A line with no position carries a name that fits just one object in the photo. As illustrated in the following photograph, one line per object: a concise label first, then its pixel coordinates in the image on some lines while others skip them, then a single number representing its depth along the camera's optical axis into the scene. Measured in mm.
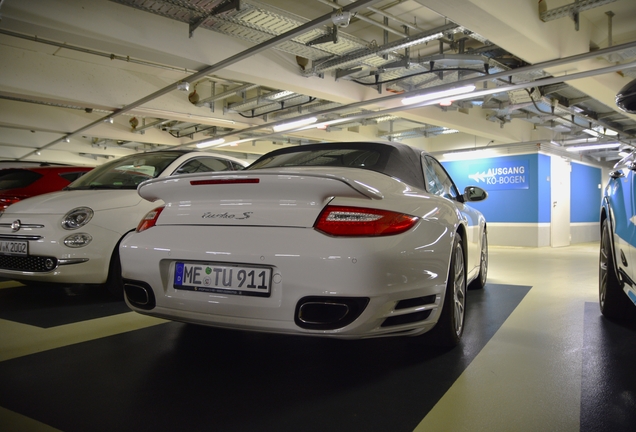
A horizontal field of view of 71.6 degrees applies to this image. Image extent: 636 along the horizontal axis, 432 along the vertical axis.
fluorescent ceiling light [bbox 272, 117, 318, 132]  9445
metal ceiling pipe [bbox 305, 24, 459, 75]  5270
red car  4383
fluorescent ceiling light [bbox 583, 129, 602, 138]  11450
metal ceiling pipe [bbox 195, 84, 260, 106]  8492
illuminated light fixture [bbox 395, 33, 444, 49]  5330
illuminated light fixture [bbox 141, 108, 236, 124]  9000
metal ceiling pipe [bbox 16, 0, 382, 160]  4219
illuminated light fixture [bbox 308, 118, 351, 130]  9602
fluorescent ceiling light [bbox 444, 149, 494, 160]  13122
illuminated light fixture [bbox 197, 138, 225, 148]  12168
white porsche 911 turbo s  1616
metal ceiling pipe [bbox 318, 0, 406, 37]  4582
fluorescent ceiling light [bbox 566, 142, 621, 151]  12077
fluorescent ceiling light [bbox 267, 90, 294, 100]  8531
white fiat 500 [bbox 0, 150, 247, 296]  3047
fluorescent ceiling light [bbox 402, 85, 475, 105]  6993
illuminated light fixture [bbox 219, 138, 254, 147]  11914
